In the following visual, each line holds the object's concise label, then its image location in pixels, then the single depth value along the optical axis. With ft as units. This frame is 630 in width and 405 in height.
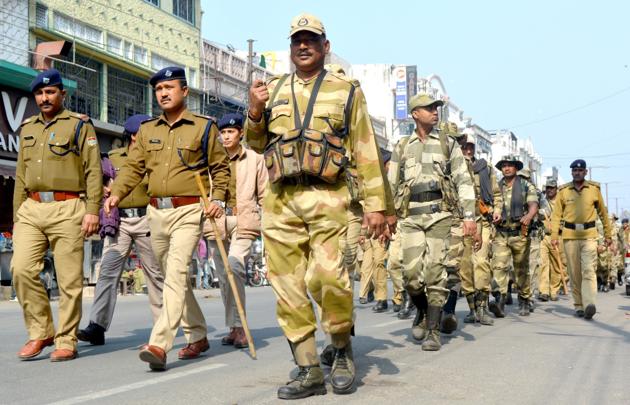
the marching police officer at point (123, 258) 24.39
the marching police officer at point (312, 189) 16.84
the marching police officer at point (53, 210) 21.85
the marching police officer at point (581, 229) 37.06
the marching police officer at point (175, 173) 21.16
